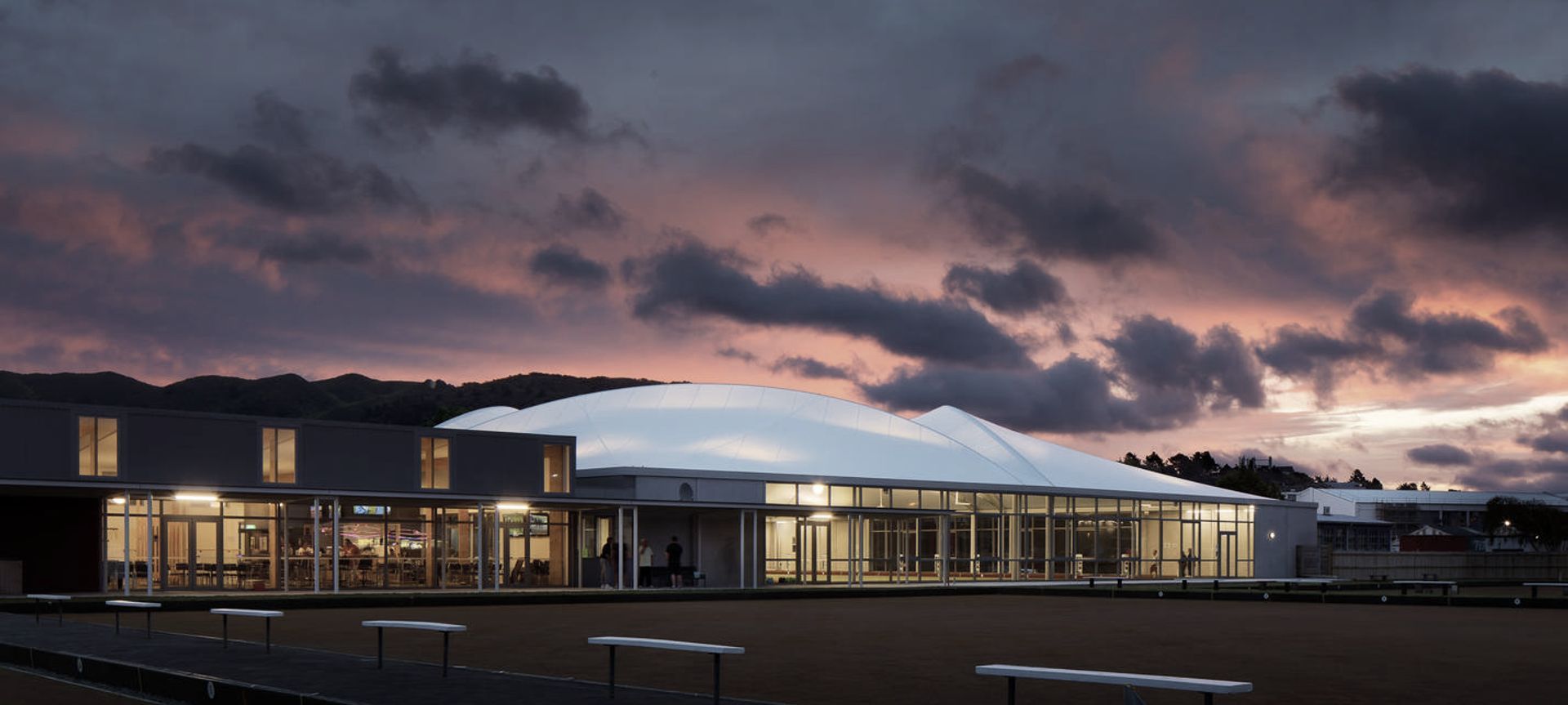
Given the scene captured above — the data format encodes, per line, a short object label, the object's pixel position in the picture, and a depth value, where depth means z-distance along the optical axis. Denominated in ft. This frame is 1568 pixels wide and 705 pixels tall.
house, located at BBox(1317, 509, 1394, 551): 406.62
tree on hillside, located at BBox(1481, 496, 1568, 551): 329.11
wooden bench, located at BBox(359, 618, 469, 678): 39.74
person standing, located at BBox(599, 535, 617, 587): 128.26
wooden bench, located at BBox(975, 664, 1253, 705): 27.53
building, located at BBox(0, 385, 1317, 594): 111.14
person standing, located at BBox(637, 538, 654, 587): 128.47
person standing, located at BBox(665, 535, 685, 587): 125.70
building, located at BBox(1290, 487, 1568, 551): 527.81
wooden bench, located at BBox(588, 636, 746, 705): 35.17
